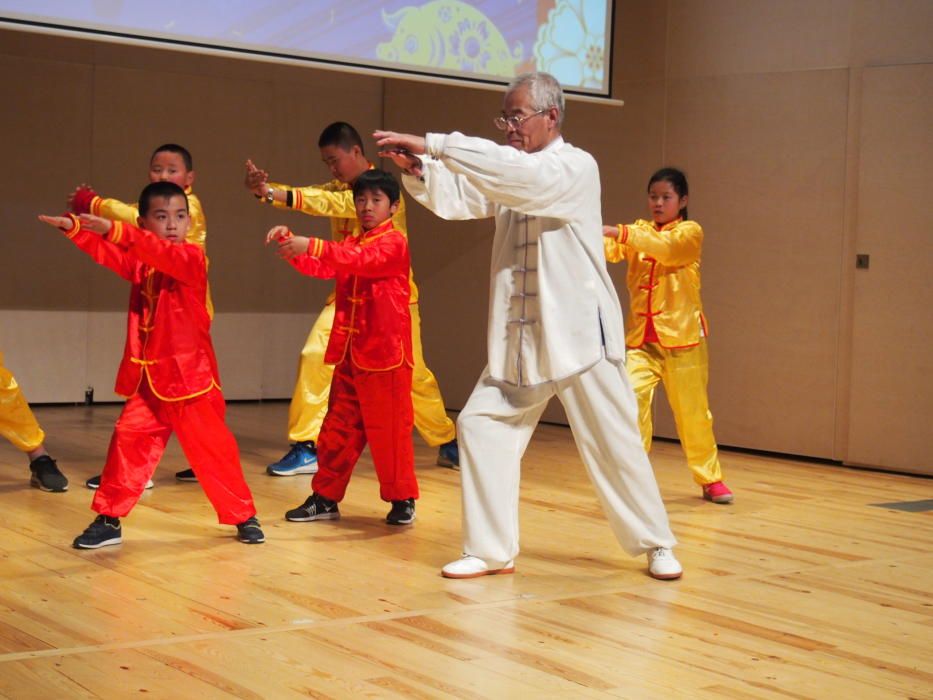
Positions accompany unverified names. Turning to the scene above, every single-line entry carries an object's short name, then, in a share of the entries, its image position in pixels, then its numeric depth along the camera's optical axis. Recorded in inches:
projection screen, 197.8
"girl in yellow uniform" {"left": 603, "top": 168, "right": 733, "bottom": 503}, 209.6
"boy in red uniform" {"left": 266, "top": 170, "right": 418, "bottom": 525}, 176.6
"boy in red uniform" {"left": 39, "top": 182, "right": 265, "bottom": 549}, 156.9
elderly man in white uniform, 146.7
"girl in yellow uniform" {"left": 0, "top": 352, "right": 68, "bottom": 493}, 201.2
